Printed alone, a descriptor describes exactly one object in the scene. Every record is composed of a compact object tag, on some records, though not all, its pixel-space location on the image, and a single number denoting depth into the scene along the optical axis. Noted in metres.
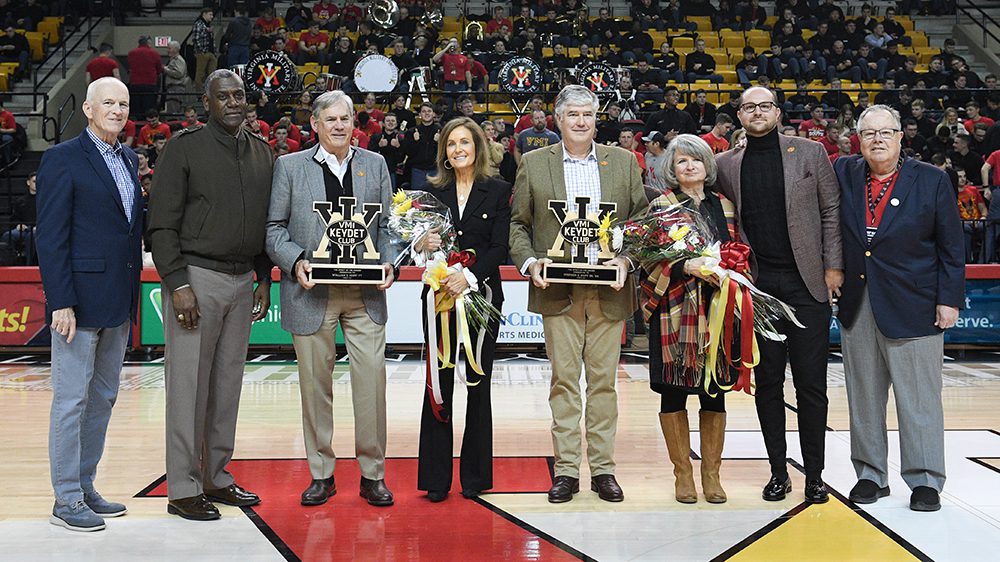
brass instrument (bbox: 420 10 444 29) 17.02
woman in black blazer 4.63
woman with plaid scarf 4.49
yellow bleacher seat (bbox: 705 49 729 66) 17.77
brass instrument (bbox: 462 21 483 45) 16.97
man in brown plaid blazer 4.57
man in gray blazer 4.50
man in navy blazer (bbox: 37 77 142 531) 4.18
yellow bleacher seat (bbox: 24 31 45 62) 17.12
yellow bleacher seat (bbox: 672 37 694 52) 18.03
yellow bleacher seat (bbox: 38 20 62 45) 17.91
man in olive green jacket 4.30
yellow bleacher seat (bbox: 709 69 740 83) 16.91
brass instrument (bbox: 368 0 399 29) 16.66
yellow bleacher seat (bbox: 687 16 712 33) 19.02
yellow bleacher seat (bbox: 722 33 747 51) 18.38
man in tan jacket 4.64
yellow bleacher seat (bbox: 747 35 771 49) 18.42
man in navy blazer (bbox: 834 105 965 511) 4.54
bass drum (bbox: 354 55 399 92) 14.29
